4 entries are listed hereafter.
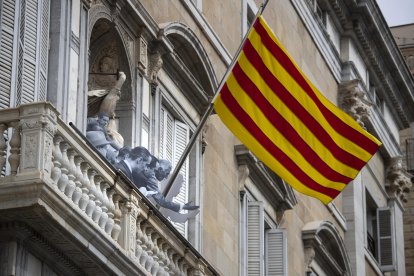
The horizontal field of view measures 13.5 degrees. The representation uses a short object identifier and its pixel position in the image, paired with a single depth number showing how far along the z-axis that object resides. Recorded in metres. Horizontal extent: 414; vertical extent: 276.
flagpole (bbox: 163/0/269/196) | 23.42
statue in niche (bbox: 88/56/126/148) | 23.16
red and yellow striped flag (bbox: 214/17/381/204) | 25.91
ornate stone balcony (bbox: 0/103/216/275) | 18.17
